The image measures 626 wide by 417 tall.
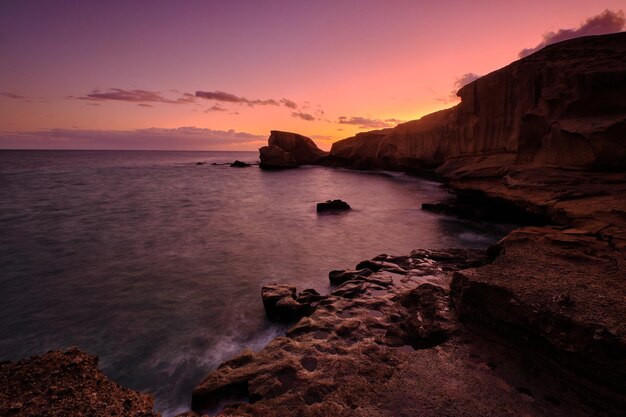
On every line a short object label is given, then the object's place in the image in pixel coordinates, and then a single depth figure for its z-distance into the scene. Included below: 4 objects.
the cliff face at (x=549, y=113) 10.29
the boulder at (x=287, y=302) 6.59
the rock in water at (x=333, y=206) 19.53
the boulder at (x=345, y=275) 7.95
